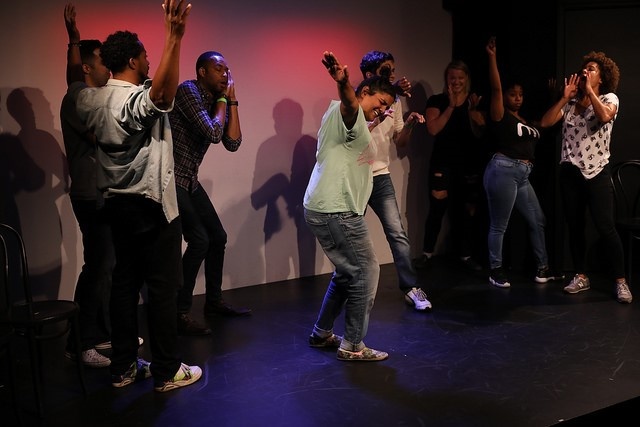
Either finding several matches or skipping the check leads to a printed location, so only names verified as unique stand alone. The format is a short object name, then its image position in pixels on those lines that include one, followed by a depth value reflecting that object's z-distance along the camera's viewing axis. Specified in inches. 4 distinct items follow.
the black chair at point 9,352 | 105.9
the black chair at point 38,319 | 113.3
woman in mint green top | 125.9
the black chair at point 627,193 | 188.1
